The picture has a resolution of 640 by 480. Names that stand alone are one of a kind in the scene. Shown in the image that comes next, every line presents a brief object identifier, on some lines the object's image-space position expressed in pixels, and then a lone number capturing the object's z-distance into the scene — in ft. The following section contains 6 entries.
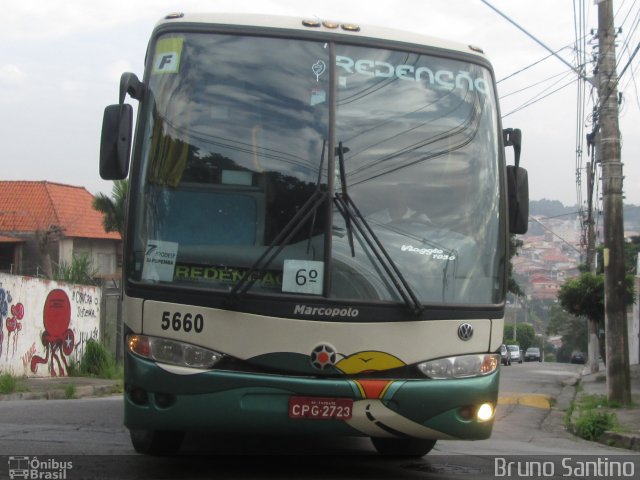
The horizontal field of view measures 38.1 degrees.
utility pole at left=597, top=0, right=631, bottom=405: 47.50
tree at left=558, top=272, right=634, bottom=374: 88.33
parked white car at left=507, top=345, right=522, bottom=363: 194.53
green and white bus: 18.83
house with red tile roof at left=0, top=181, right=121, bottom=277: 130.00
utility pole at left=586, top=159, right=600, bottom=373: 102.63
